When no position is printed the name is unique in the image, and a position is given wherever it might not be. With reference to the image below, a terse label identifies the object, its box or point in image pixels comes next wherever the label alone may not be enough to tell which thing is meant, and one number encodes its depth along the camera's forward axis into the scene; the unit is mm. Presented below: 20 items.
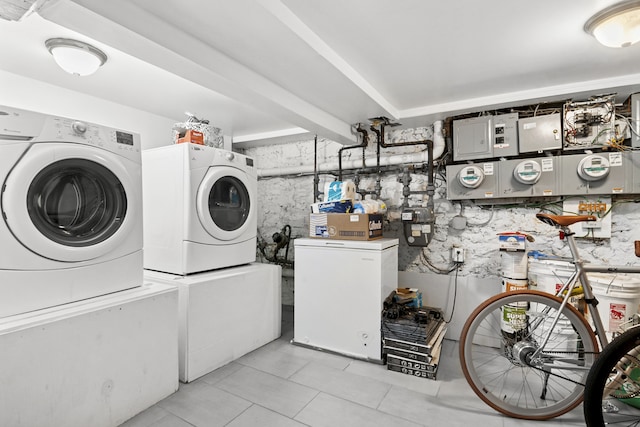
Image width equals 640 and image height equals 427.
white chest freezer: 2496
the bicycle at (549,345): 1765
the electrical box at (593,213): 2518
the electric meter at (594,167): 2393
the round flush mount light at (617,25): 1531
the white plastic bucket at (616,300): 2047
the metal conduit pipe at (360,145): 3415
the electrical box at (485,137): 2707
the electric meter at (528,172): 2597
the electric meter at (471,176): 2814
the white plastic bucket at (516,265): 2586
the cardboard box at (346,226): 2631
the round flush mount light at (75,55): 1937
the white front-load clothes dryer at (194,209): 2383
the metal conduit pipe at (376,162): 3068
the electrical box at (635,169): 2330
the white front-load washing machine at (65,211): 1430
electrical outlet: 3006
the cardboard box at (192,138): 2533
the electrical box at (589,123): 2412
